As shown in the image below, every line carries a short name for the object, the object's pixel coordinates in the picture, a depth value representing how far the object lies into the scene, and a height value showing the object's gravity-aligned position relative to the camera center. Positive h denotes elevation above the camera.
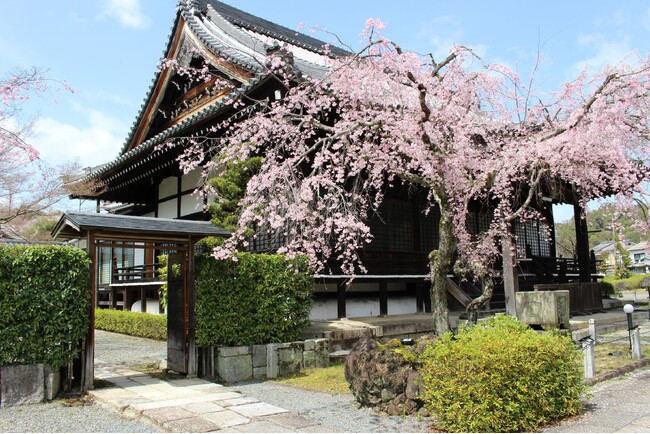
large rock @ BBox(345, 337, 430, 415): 6.35 -1.44
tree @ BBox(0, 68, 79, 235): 20.49 +3.24
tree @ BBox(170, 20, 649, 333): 7.79 +2.20
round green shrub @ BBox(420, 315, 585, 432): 5.38 -1.29
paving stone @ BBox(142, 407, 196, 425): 5.97 -1.69
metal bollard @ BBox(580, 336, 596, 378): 7.80 -1.45
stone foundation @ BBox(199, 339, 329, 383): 8.57 -1.54
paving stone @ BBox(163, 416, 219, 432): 5.61 -1.71
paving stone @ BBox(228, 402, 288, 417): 6.37 -1.77
